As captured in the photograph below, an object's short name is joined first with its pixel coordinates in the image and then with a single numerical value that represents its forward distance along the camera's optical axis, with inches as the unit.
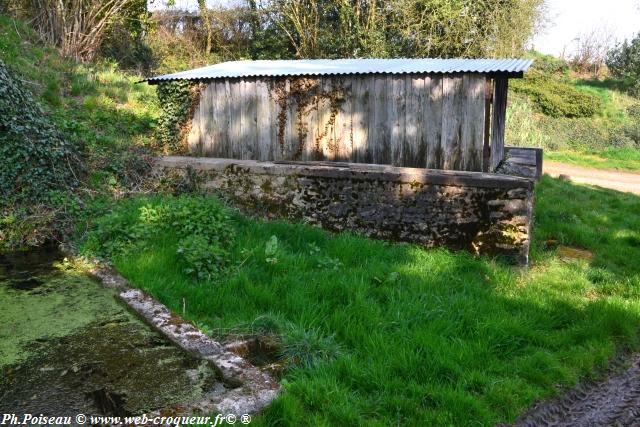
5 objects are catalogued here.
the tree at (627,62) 1075.9
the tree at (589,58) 1384.1
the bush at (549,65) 1086.4
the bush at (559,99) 967.6
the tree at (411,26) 828.6
